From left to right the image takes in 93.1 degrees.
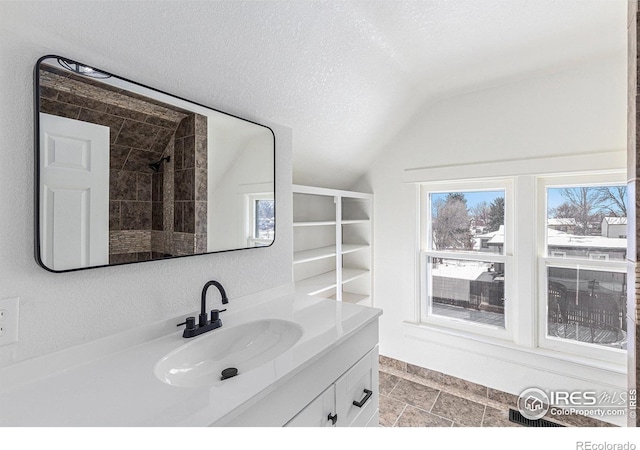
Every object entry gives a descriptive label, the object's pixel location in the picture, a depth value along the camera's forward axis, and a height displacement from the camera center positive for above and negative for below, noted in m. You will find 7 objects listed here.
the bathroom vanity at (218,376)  0.70 -0.43
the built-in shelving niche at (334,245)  2.40 -0.18
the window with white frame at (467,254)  2.34 -0.24
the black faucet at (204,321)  1.12 -0.37
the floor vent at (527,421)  2.01 -1.32
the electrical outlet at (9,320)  0.79 -0.26
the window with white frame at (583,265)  1.95 -0.27
